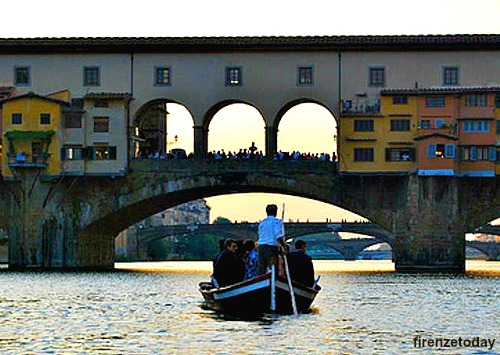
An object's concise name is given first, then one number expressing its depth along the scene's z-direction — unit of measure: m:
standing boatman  34.22
